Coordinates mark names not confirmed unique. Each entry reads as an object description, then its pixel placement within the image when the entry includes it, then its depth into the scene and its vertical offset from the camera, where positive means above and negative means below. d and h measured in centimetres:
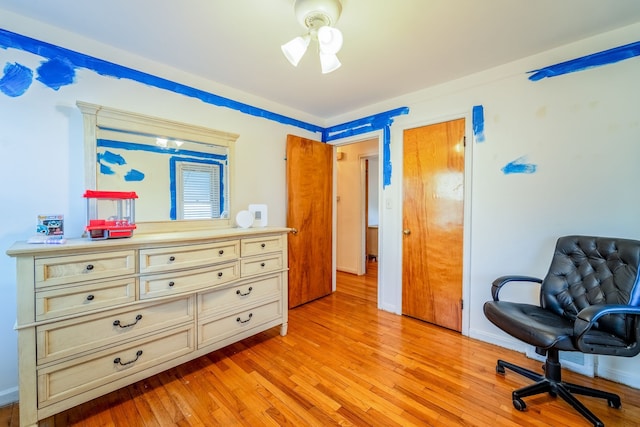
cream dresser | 131 -60
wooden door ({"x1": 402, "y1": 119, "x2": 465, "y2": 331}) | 249 -12
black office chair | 140 -62
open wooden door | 307 -8
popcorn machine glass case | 163 -2
